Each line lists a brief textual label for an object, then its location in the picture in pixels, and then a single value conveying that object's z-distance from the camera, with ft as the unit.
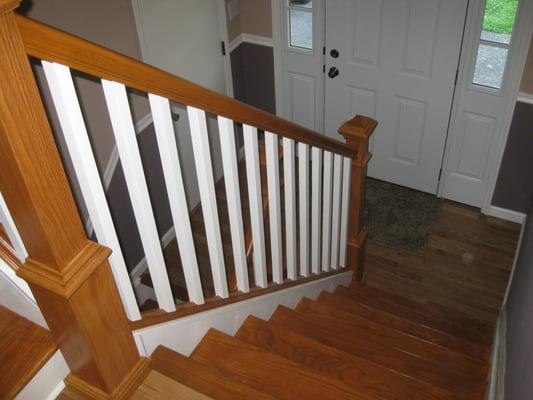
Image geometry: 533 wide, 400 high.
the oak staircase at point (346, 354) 5.43
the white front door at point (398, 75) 11.62
